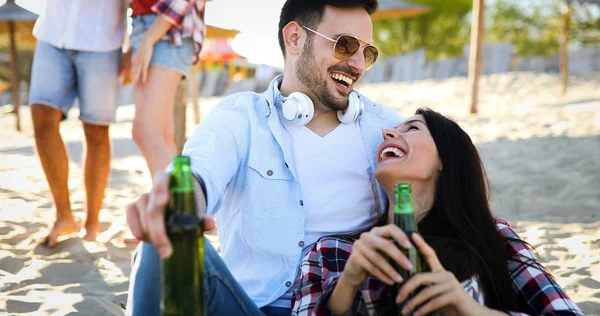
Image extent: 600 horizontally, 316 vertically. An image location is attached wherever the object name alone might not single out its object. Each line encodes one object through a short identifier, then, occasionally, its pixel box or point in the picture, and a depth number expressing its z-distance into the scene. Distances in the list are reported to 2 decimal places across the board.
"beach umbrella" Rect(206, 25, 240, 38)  8.18
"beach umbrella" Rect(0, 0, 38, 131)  10.52
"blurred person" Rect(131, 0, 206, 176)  3.38
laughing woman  1.52
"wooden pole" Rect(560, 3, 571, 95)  11.73
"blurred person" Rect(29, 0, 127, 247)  3.52
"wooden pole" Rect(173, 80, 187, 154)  5.67
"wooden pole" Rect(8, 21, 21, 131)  10.95
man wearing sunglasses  2.01
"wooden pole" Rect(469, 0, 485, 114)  9.91
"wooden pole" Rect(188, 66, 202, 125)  9.94
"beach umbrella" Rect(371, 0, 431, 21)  11.97
